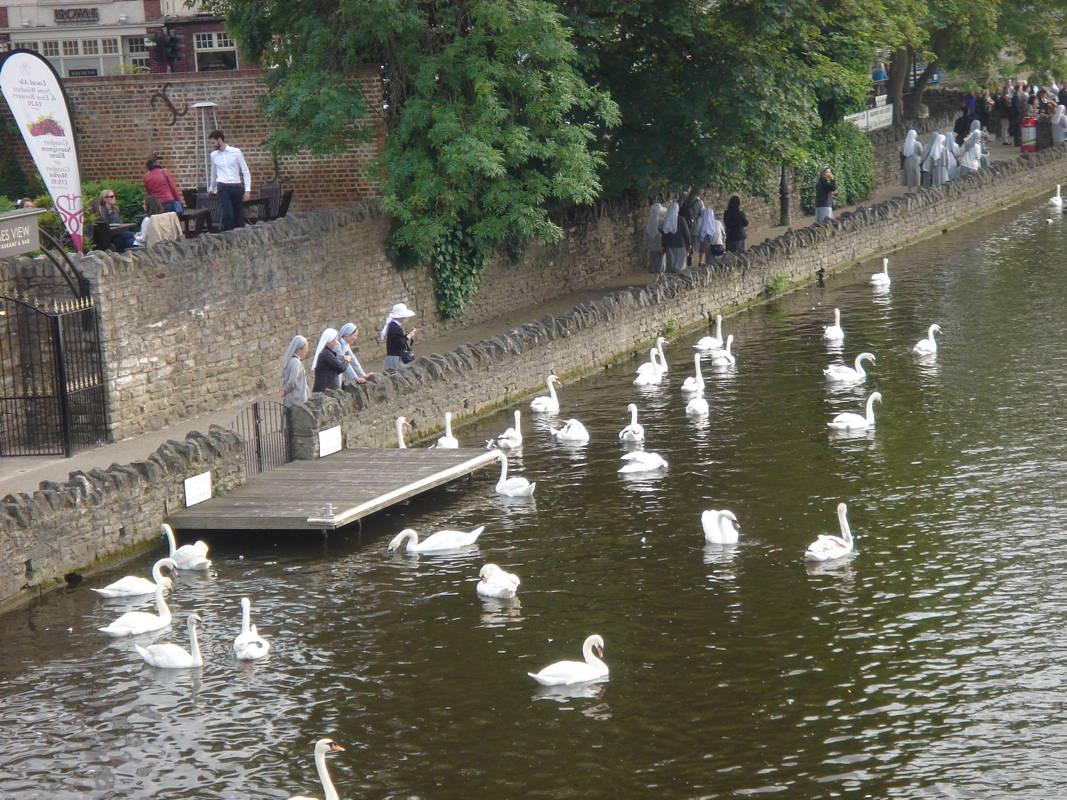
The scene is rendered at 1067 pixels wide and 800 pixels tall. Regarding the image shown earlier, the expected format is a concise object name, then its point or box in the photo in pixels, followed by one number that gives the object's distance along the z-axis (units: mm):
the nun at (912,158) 50594
